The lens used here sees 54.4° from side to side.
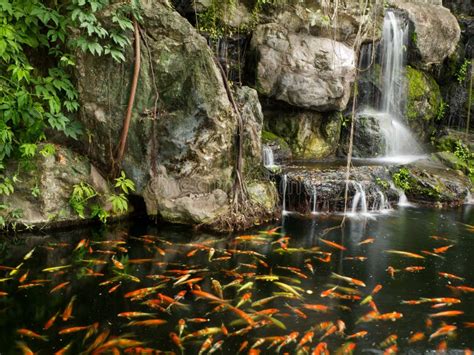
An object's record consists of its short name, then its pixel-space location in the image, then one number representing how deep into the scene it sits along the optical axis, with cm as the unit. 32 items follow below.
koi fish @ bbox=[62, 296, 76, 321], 457
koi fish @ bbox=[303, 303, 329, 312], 491
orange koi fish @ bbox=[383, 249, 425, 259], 664
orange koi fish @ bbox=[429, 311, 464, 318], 488
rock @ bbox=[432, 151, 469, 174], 1105
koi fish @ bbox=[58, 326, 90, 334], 429
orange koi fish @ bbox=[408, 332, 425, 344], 439
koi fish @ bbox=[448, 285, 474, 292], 555
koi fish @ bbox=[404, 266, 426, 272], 611
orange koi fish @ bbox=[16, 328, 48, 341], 421
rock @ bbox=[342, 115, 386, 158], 1225
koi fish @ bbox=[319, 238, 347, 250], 689
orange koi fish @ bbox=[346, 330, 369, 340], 442
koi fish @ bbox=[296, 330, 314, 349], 422
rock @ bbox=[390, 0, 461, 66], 1295
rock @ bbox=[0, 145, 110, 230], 675
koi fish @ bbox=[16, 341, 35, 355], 396
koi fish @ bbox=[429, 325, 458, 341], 449
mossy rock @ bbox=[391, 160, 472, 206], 968
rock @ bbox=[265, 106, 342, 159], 1154
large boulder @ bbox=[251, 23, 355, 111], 1052
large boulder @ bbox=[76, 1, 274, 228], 723
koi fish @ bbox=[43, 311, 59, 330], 438
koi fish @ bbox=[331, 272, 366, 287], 561
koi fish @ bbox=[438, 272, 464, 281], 591
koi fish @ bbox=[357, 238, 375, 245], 715
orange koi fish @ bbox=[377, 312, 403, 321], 480
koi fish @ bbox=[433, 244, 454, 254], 684
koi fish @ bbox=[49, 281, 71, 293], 515
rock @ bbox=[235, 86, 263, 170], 807
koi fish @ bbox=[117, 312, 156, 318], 458
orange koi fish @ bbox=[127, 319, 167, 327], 444
